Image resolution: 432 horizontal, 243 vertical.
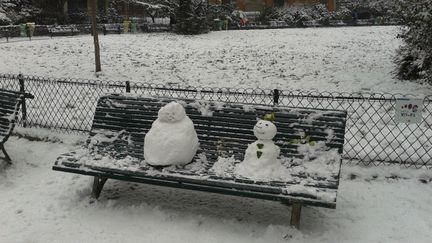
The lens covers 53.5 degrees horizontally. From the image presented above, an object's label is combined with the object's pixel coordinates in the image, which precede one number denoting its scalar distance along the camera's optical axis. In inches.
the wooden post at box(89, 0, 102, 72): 501.4
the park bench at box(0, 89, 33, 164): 237.0
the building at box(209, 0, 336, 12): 1654.8
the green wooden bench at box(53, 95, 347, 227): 171.9
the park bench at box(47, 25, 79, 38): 990.4
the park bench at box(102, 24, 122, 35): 1000.9
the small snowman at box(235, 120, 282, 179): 180.2
